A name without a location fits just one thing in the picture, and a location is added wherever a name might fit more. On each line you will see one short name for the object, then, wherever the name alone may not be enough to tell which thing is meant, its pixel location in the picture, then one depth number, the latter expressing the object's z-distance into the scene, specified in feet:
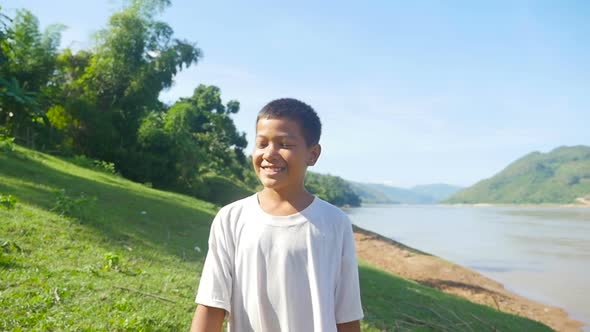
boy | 4.31
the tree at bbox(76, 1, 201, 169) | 54.34
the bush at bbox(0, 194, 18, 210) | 14.44
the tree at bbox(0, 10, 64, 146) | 45.24
